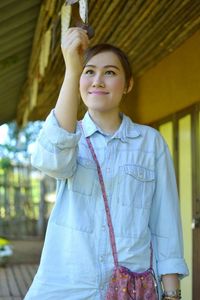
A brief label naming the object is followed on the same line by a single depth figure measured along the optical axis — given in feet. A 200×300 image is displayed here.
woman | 5.04
